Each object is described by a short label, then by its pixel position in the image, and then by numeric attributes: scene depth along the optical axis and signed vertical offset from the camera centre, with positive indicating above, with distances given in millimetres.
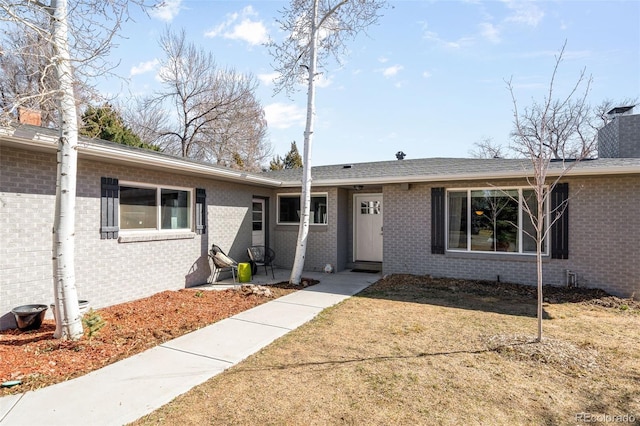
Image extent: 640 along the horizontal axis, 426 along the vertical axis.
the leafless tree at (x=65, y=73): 3994 +1741
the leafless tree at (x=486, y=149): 26812 +5720
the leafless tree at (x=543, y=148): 4195 +972
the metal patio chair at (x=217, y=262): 7961 -1024
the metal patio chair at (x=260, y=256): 9364 -1085
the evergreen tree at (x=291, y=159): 29372 +5334
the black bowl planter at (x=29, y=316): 4547 -1328
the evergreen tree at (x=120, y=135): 14019 +3653
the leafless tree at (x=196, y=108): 19266 +6572
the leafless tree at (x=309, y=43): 8055 +4653
